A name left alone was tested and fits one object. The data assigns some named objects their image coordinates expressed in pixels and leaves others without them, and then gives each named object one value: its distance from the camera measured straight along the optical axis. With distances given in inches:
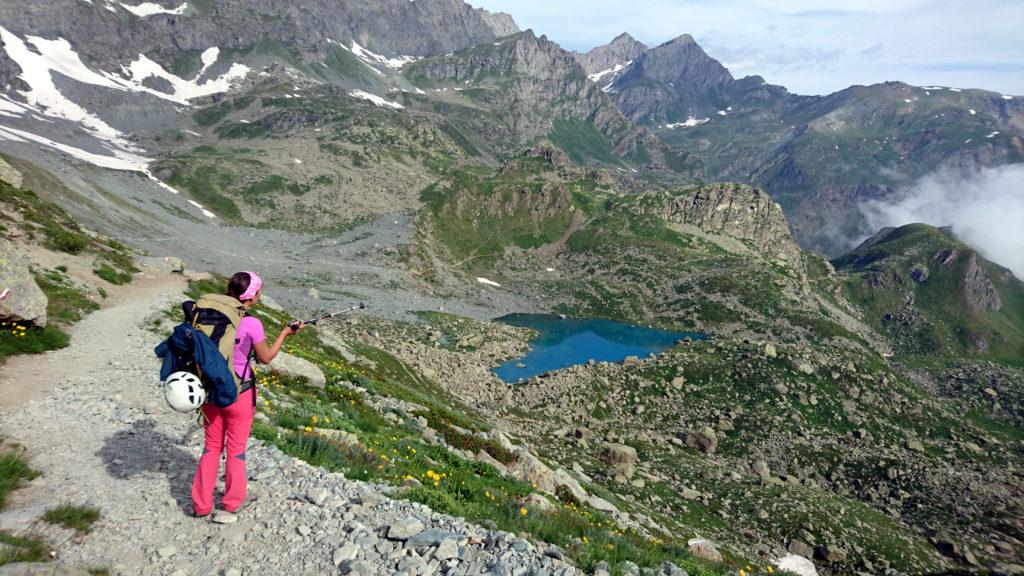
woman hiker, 307.1
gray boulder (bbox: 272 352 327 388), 800.9
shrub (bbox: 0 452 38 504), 288.6
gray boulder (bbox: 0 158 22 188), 1543.7
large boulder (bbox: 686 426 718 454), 2165.4
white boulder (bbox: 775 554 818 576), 1147.9
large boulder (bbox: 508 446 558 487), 823.1
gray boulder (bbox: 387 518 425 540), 306.5
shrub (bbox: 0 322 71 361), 566.9
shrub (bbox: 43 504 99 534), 266.5
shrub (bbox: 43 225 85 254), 1130.0
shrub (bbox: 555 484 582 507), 786.2
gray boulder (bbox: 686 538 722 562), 624.1
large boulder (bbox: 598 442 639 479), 1592.0
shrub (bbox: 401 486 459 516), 366.3
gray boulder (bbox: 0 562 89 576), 196.1
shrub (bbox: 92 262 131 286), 1123.9
